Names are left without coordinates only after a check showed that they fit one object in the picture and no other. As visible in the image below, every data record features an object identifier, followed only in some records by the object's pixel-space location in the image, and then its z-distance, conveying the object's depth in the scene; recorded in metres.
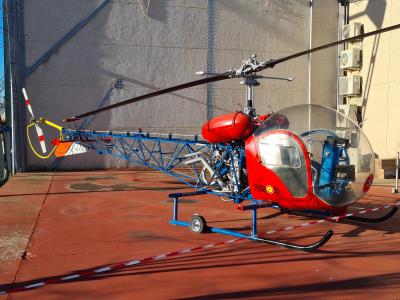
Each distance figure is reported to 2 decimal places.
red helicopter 5.48
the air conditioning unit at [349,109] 15.85
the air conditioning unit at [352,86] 15.94
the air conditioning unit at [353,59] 15.77
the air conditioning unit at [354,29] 15.70
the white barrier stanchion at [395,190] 10.45
